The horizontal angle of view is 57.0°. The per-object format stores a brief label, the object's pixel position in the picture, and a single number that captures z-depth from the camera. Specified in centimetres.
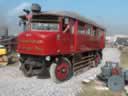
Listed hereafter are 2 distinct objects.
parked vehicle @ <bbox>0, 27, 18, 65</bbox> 788
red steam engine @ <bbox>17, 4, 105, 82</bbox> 512
